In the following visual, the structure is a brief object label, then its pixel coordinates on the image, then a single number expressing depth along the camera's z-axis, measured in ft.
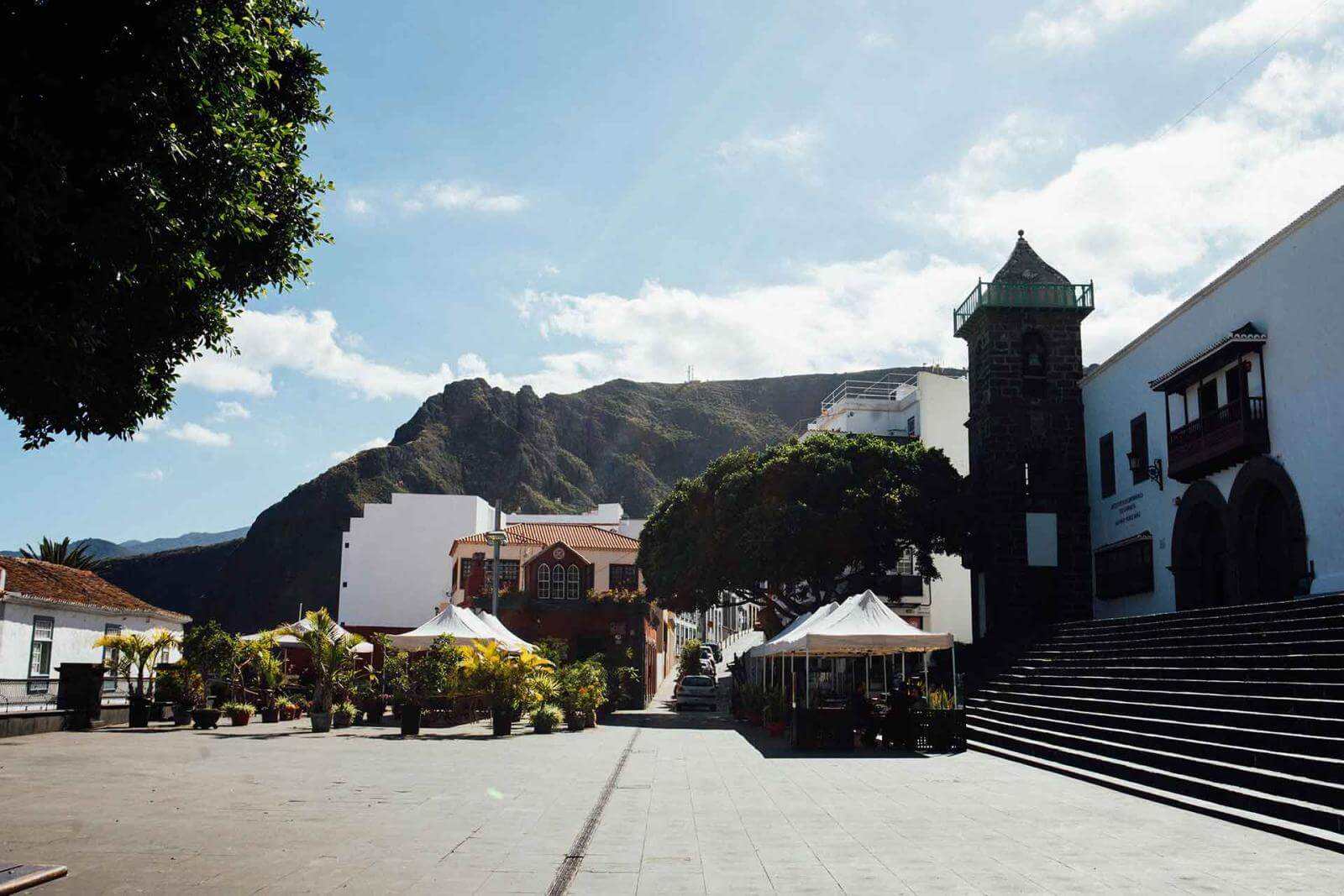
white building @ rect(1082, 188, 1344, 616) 72.84
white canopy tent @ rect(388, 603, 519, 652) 82.99
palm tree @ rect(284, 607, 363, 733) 76.64
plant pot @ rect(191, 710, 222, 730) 79.36
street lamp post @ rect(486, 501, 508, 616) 94.32
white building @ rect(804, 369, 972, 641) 168.55
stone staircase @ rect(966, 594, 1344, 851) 38.65
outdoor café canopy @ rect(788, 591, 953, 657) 66.13
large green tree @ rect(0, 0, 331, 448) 23.52
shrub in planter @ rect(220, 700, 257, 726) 82.69
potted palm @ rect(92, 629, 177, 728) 81.33
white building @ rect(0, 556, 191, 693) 87.61
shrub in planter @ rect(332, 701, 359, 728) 82.02
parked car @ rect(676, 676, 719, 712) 121.90
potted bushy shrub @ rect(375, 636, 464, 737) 80.07
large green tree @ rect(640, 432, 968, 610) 115.24
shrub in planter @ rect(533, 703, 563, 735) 78.28
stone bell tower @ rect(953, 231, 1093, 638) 110.11
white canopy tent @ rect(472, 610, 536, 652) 91.98
